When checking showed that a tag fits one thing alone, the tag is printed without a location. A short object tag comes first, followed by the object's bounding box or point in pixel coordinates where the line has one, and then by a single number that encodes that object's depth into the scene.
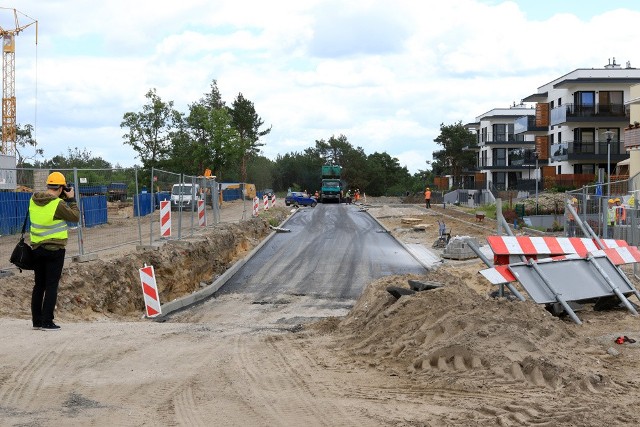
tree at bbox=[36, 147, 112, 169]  73.51
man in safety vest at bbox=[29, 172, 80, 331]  9.90
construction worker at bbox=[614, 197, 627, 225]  17.27
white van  22.98
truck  77.12
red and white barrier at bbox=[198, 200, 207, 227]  26.26
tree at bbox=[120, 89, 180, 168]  59.78
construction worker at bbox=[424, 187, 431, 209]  60.38
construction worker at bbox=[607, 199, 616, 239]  17.70
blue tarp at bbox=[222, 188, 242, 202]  66.89
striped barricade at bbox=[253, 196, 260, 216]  41.25
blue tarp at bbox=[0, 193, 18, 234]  15.82
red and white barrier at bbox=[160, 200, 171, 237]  20.19
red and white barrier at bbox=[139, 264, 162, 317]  14.13
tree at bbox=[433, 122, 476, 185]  106.62
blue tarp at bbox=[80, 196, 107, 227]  17.43
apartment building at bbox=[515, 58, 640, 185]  63.75
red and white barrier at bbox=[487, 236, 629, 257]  10.86
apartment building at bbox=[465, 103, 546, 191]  85.50
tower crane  77.31
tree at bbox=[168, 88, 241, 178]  61.69
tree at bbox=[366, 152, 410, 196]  122.00
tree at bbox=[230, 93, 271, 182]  92.12
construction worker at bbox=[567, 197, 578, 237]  17.97
